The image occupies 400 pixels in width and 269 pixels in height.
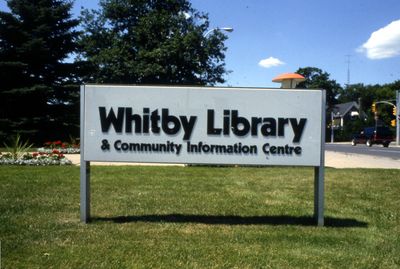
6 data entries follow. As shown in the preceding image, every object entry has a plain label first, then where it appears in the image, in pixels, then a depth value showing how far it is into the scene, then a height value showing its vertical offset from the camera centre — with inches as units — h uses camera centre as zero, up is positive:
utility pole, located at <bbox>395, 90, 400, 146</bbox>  2011.1 +56.2
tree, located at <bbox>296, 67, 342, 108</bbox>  4206.9 +464.9
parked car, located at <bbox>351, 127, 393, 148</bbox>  1729.8 -21.4
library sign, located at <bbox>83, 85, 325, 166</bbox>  247.8 +2.7
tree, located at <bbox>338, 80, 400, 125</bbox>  3563.0 +364.8
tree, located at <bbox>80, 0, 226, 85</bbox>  1441.9 +275.3
